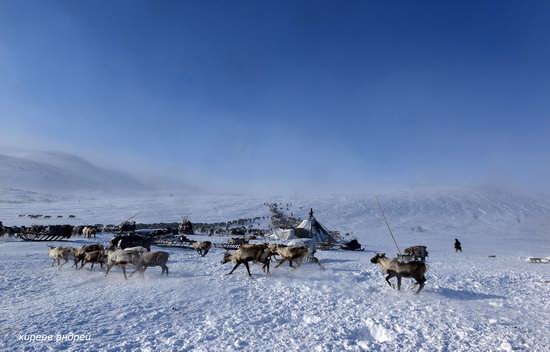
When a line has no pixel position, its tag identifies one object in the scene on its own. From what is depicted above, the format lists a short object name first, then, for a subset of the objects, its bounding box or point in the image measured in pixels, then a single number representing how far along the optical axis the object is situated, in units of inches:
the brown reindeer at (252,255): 546.3
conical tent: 1241.4
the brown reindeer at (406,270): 442.0
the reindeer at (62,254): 603.8
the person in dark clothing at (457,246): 1199.9
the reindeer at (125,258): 523.2
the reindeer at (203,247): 821.4
